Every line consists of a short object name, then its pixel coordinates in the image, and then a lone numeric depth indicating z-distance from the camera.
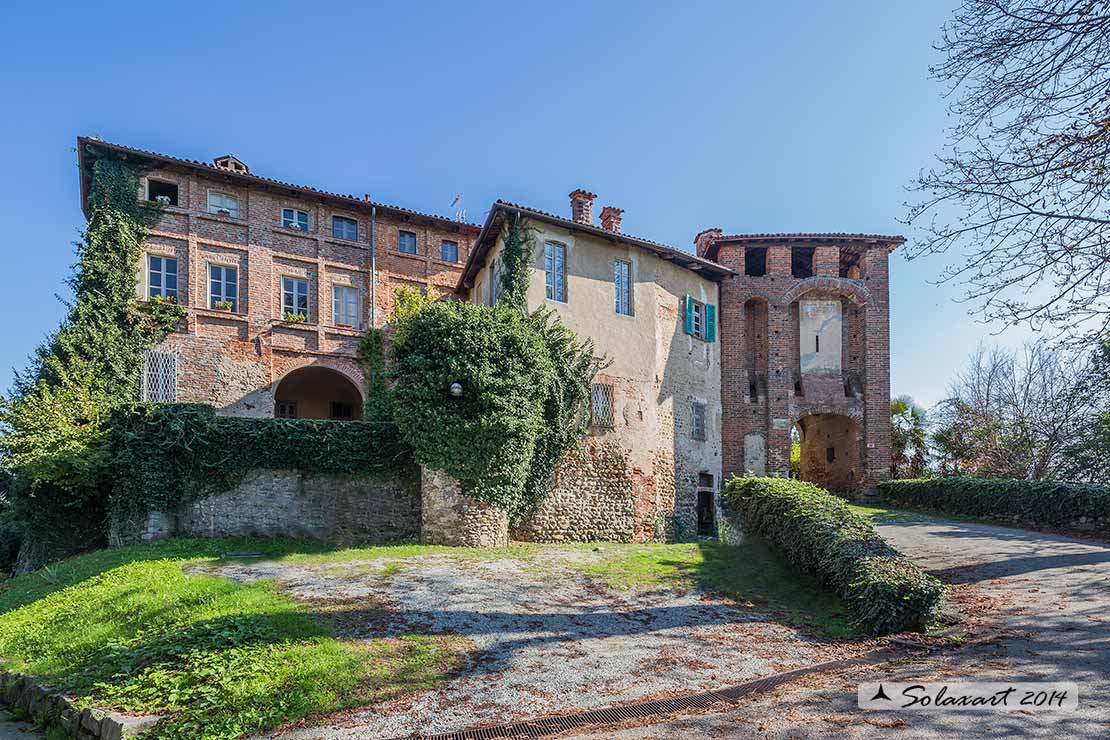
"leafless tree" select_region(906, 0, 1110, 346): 8.35
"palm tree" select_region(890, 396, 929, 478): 26.70
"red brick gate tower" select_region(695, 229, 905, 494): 25.42
